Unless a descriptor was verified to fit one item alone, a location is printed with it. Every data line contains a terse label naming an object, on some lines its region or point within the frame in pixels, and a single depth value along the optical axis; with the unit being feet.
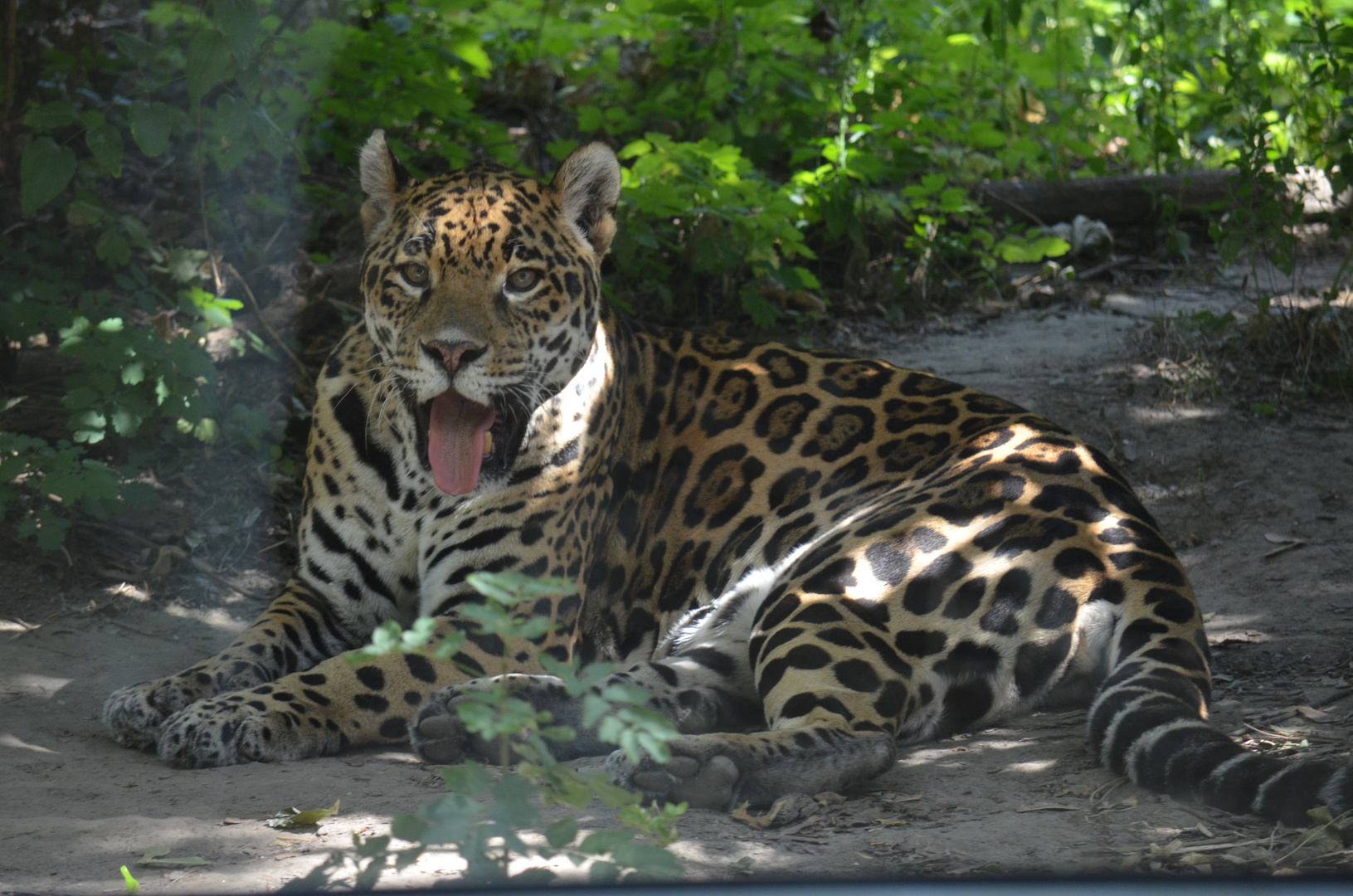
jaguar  25.75
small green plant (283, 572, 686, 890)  14.65
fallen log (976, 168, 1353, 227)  61.31
